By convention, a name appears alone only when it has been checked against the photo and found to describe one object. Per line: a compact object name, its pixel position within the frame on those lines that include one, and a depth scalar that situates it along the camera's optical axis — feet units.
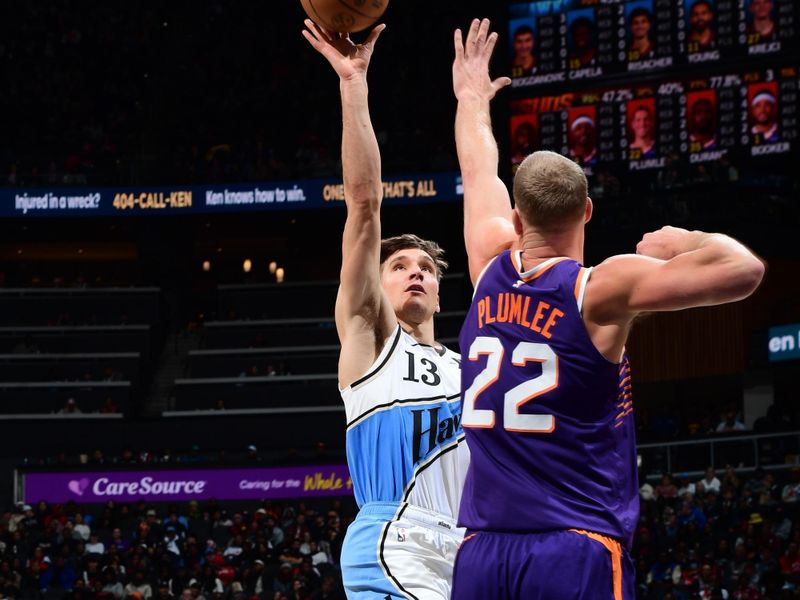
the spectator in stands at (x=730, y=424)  77.41
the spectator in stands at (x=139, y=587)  63.46
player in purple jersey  11.48
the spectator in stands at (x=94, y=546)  69.95
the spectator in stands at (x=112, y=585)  63.67
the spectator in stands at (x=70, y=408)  90.63
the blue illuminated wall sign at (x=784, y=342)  77.05
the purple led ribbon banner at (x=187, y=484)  80.38
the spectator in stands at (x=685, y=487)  64.08
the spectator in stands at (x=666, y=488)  64.08
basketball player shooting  15.70
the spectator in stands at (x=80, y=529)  71.87
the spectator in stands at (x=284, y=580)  61.77
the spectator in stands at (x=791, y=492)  60.44
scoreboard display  65.51
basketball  17.61
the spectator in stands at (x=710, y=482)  64.49
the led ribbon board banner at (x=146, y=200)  99.35
